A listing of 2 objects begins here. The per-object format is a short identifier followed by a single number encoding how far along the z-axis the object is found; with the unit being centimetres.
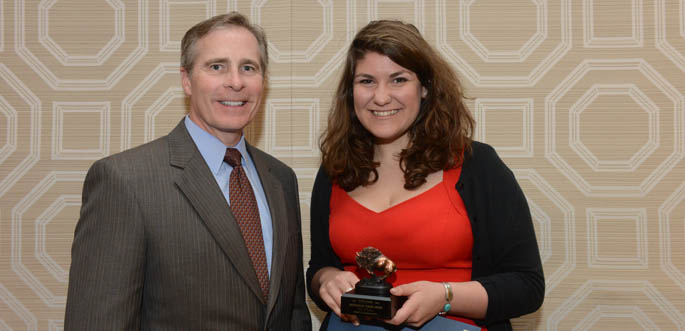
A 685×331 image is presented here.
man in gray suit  123
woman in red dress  153
